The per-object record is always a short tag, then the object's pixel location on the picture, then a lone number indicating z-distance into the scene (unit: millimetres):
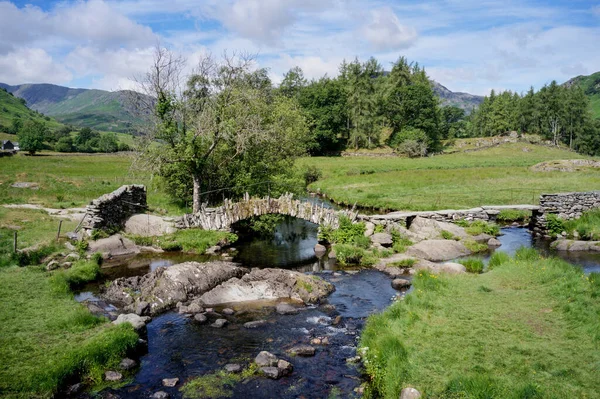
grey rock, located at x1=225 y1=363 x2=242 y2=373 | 16078
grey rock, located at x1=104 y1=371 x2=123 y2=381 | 15328
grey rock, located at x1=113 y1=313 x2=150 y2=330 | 18547
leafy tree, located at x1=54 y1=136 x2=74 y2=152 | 130800
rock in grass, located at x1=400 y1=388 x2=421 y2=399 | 12948
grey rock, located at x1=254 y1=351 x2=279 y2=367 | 16344
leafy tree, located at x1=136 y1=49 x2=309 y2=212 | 36719
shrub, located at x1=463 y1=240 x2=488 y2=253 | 33781
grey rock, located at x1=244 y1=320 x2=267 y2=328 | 20219
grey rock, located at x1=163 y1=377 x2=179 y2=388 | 15191
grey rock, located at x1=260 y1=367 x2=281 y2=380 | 15686
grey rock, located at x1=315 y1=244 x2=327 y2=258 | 34272
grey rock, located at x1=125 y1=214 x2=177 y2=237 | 35062
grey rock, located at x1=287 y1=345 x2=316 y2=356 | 17406
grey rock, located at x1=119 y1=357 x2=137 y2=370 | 16094
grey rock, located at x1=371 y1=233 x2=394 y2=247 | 33469
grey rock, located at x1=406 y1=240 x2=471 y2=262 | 31625
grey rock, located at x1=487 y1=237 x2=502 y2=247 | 35188
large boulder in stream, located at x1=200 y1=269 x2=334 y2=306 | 23469
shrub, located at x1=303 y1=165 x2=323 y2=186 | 73938
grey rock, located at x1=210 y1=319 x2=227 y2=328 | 20250
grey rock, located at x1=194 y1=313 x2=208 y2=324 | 20642
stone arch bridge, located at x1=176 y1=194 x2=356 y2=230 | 36125
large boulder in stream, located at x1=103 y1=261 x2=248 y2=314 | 22766
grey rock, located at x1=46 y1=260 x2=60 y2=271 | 26081
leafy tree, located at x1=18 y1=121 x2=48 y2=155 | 109812
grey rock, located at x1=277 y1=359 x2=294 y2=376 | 15938
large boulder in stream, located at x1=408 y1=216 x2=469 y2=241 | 35531
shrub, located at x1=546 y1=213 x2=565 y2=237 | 38594
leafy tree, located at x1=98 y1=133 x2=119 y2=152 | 134525
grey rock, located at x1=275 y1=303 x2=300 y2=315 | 21891
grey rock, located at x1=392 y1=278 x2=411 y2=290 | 25766
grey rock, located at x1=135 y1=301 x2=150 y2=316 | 21438
